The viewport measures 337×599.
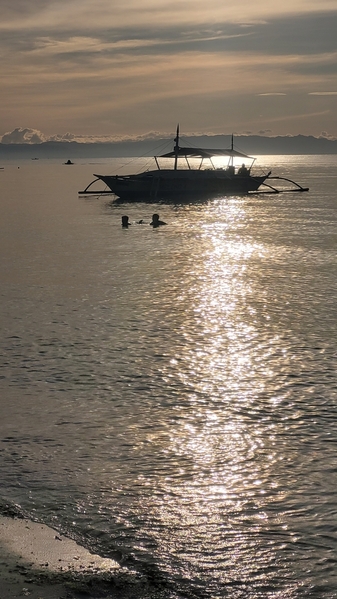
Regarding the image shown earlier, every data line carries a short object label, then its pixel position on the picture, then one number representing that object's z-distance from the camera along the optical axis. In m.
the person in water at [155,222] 59.26
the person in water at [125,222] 58.91
